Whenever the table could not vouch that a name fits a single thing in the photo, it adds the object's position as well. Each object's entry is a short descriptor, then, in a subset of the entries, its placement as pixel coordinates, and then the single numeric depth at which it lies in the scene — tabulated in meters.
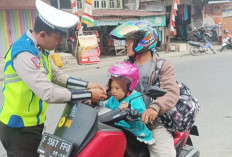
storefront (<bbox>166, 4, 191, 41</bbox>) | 21.94
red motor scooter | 1.84
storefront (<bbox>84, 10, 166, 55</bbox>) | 15.76
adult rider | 2.33
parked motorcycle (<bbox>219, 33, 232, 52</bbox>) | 18.18
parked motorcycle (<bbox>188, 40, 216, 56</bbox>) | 16.45
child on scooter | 2.13
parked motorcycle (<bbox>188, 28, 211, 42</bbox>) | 19.83
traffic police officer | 2.01
